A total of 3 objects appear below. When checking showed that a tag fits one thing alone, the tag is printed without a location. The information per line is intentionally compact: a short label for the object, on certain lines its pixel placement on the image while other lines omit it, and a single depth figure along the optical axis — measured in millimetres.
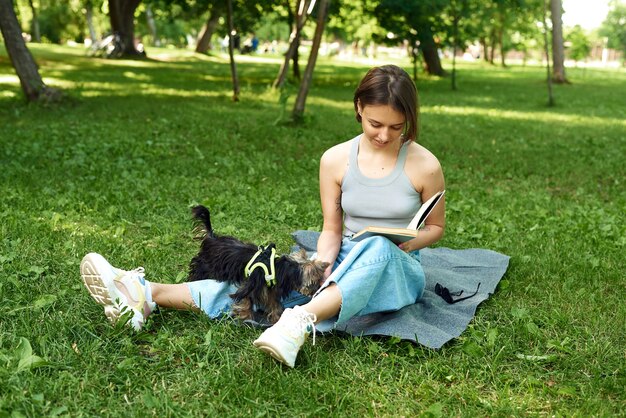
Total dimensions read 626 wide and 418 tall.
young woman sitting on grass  3145
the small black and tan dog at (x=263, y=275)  3258
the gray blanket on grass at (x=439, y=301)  3307
